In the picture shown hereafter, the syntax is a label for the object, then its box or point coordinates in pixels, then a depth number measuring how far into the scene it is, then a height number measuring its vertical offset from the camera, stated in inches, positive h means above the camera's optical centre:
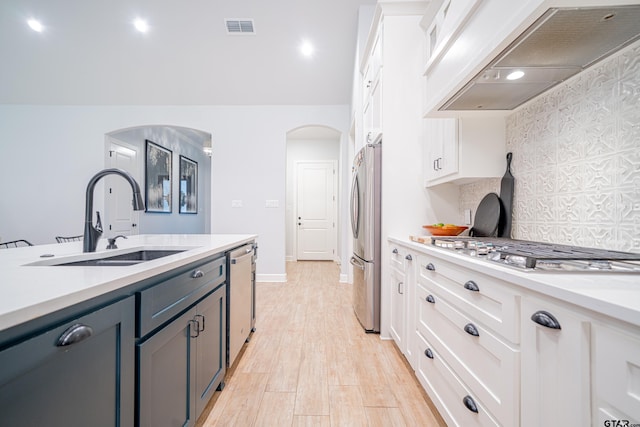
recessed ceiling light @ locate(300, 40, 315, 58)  142.0 +89.2
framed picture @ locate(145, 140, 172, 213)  198.4 +28.7
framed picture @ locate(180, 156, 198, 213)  244.7 +28.4
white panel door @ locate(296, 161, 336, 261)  247.1 +8.9
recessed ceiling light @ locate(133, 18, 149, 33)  133.8 +95.0
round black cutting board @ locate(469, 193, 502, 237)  69.7 -0.2
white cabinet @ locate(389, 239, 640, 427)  21.1 -15.0
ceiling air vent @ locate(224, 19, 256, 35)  131.9 +93.9
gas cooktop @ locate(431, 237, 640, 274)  30.3 -5.3
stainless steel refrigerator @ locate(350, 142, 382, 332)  91.0 -7.1
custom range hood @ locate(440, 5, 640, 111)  35.2 +25.8
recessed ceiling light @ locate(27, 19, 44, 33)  135.0 +95.6
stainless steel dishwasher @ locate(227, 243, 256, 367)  65.5 -22.2
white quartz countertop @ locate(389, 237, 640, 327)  19.7 -6.3
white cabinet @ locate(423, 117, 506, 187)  69.8 +17.5
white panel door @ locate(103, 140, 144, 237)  170.9 +12.8
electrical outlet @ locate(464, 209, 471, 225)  83.0 -0.1
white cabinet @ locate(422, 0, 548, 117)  37.4 +30.7
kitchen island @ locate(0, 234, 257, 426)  19.4 -12.1
